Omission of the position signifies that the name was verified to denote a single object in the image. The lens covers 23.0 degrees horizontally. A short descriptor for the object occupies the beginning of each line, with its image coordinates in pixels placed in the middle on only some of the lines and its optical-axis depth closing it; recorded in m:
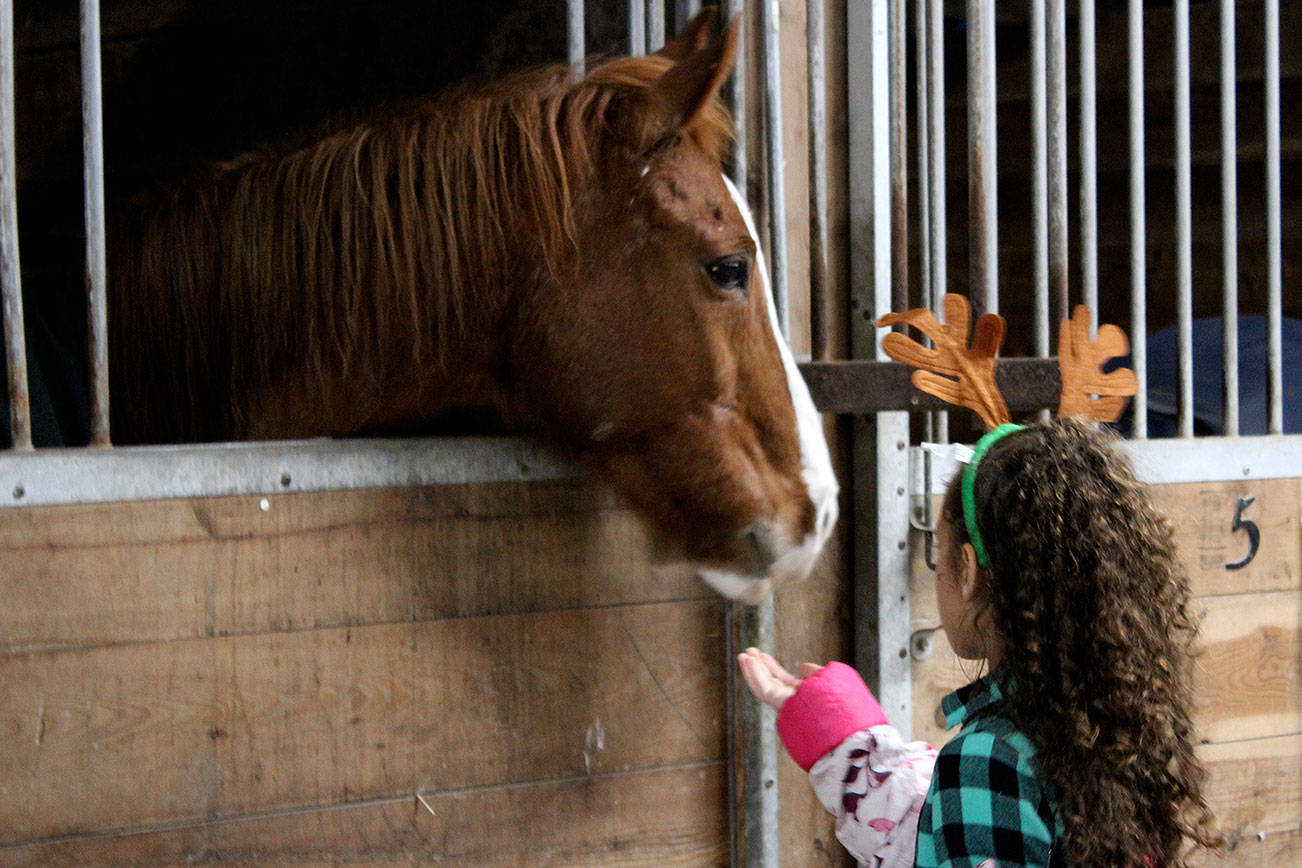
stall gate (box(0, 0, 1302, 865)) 3.49
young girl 3.25
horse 3.57
